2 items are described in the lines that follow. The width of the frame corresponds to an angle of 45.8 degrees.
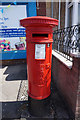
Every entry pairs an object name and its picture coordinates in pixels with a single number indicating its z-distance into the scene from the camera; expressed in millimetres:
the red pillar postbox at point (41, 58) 1669
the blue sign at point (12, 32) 5262
